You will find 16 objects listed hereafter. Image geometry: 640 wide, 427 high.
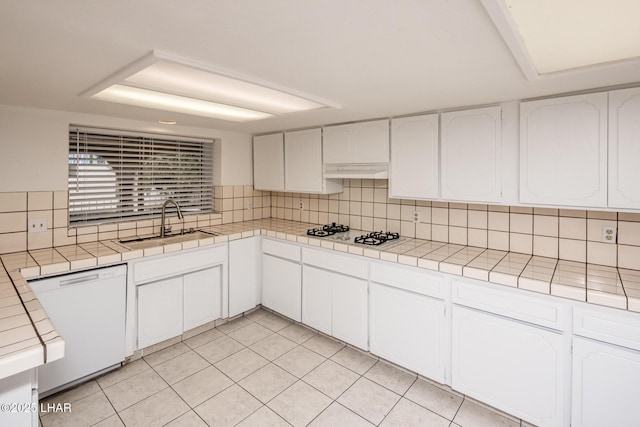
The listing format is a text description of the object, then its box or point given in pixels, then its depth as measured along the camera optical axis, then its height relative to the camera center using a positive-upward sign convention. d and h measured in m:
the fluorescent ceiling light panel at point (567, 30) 1.03 +0.66
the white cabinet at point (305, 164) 3.26 +0.48
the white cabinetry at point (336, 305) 2.65 -0.83
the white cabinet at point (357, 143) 2.76 +0.60
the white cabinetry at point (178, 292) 2.59 -0.72
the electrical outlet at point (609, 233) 2.06 -0.14
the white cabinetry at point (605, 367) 1.58 -0.79
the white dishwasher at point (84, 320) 2.10 -0.77
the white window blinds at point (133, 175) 2.78 +0.34
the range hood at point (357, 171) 2.77 +0.36
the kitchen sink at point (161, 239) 2.79 -0.29
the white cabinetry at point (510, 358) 1.79 -0.88
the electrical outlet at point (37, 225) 2.46 -0.12
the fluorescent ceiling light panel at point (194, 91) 1.57 +0.72
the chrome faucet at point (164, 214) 3.08 -0.05
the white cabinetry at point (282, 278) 3.14 -0.69
